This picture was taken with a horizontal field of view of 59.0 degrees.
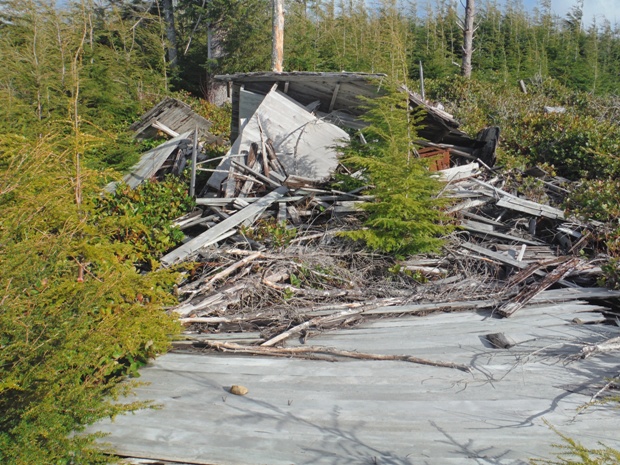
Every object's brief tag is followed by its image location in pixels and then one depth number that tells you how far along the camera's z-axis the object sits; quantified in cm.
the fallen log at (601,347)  481
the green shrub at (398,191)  737
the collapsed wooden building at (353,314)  390
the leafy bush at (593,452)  264
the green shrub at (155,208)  782
